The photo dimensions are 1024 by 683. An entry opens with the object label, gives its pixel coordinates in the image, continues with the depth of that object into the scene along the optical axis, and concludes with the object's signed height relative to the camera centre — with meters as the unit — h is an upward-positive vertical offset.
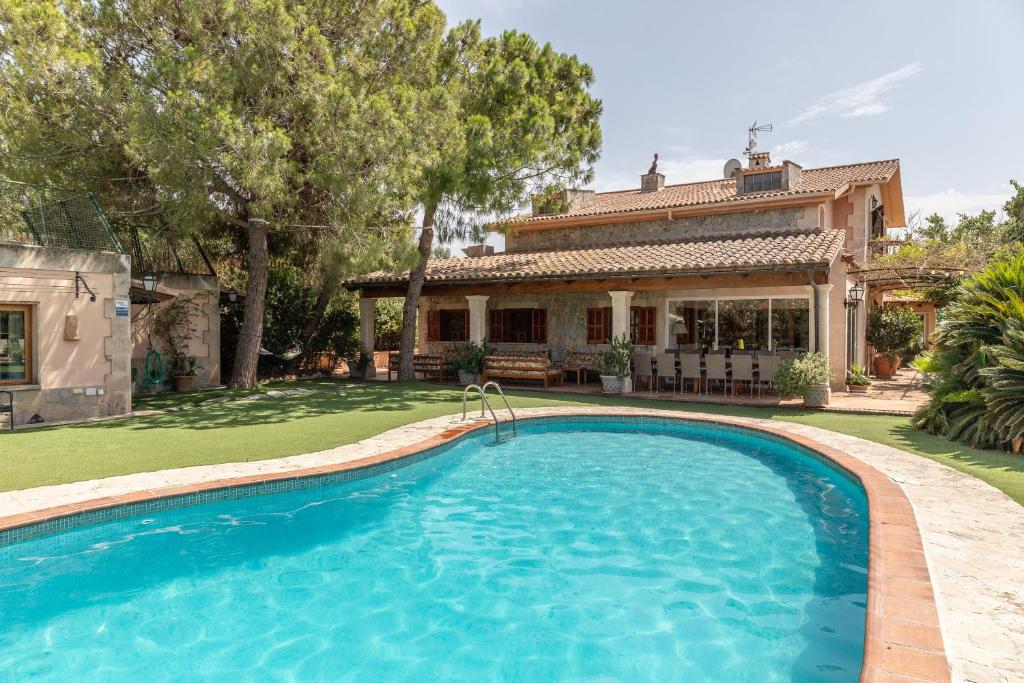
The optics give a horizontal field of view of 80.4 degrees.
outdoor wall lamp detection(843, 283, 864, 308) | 15.55 +1.47
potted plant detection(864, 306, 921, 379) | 18.23 +0.57
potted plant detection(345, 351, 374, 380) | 19.22 -0.56
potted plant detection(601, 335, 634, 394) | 14.95 -0.46
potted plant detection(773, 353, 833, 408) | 12.48 -0.55
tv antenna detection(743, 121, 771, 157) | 21.91 +7.95
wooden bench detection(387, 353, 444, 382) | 17.69 -0.48
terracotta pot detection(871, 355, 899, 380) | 18.77 -0.44
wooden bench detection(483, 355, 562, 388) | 15.75 -0.48
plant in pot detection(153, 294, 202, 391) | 15.73 +0.34
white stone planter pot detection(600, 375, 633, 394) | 14.95 -0.85
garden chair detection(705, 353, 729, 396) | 14.49 -0.42
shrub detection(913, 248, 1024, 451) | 7.86 -0.17
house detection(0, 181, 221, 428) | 10.71 +0.71
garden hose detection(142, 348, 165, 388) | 15.09 -0.59
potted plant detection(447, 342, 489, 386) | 16.83 -0.38
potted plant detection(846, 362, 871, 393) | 15.26 -0.72
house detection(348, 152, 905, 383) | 14.32 +1.96
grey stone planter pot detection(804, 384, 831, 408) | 12.47 -0.88
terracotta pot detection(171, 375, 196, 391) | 15.71 -0.91
